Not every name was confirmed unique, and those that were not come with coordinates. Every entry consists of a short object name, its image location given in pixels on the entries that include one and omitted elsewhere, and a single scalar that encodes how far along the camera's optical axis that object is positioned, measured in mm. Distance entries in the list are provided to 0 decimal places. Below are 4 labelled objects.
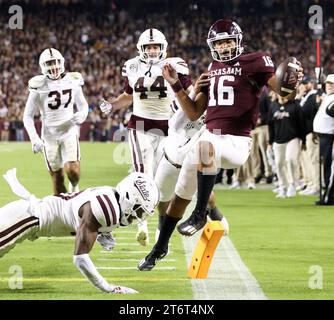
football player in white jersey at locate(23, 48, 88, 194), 21703
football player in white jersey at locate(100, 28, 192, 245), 18859
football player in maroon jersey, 14305
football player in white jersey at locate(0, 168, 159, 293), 12242
